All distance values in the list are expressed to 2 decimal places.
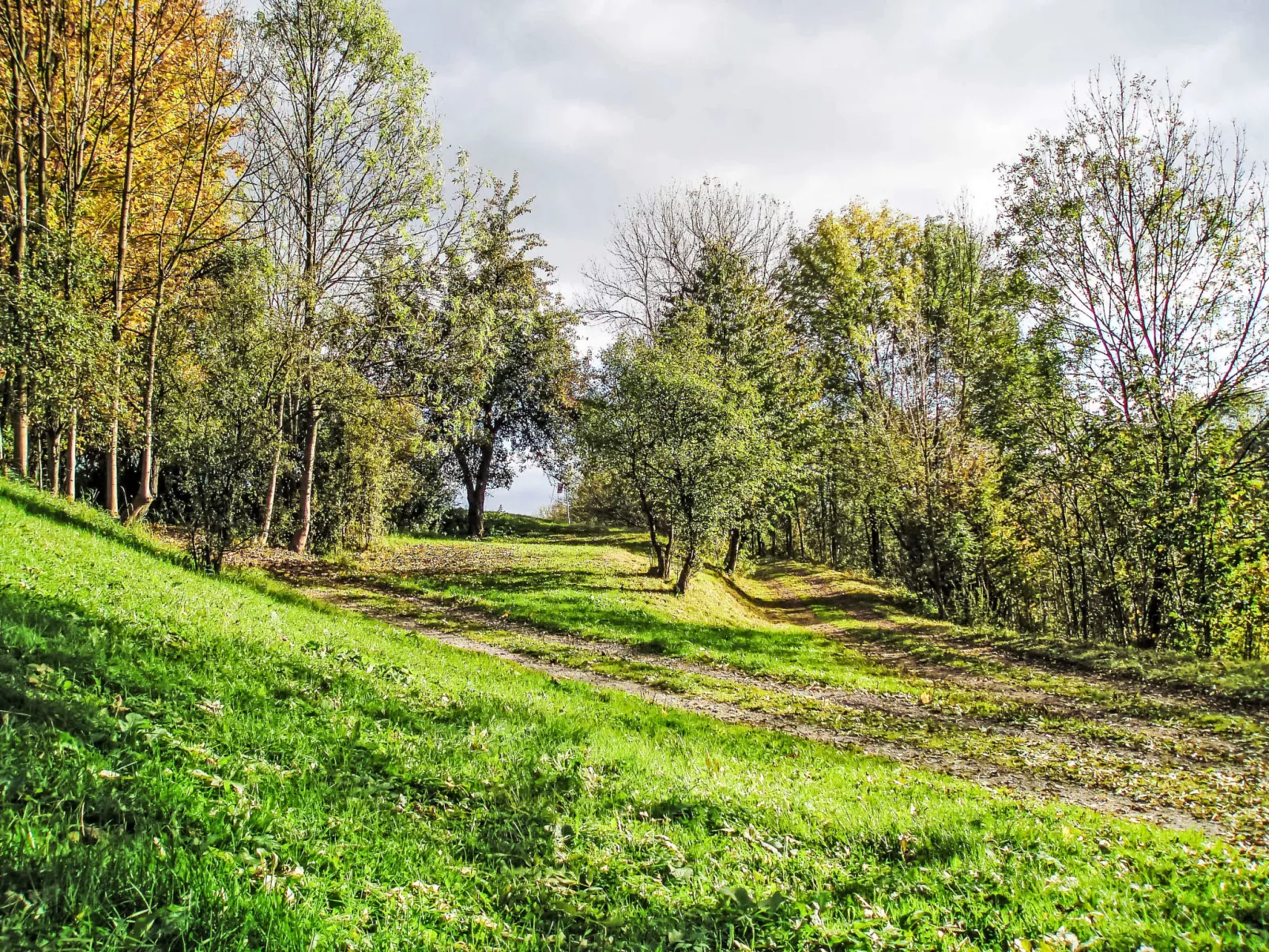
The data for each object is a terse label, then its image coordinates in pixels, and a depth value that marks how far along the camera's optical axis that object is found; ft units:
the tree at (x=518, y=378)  116.26
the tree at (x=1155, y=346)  55.36
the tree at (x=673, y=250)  111.04
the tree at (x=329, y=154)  69.72
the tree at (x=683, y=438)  71.77
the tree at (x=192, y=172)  56.13
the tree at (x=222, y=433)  45.41
